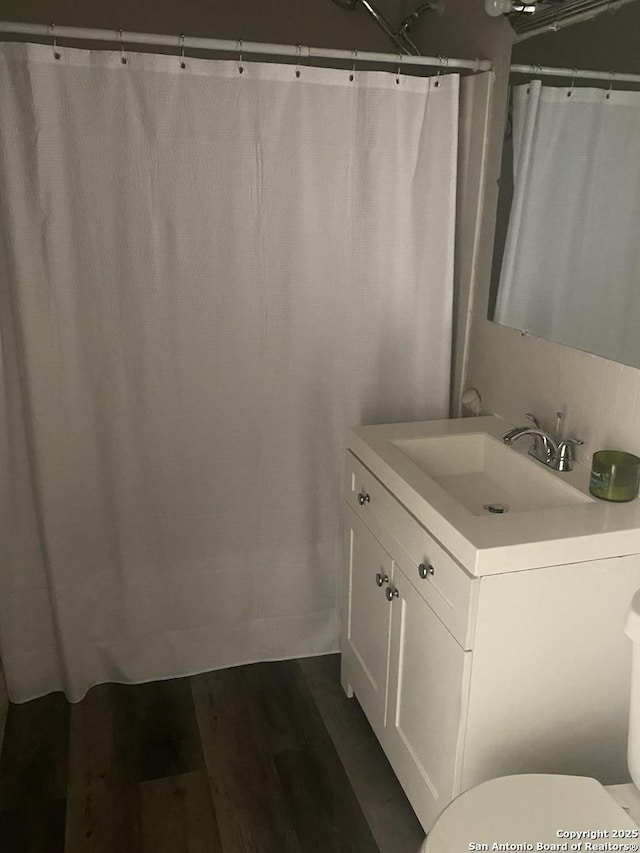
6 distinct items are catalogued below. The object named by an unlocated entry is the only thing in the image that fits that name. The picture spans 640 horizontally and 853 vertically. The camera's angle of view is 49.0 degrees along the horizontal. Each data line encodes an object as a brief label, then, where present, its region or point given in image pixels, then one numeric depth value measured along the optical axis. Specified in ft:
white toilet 3.71
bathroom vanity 4.38
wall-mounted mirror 4.98
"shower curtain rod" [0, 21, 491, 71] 5.38
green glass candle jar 4.77
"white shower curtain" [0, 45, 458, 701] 5.88
